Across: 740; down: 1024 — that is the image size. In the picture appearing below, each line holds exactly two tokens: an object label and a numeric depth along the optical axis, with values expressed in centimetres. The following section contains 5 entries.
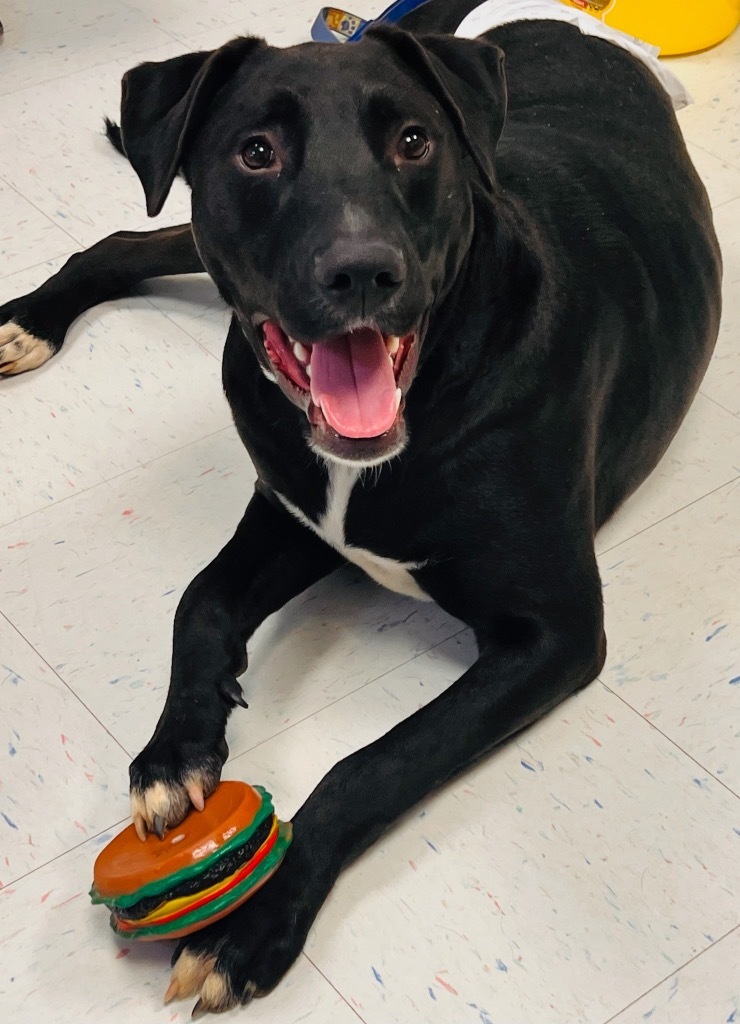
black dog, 151
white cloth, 243
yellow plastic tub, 331
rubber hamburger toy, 148
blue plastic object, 318
